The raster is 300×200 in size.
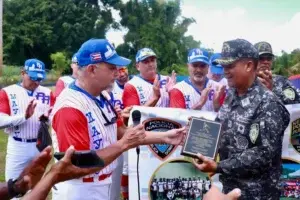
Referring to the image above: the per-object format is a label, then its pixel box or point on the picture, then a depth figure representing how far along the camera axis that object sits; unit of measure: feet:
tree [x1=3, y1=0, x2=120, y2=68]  162.71
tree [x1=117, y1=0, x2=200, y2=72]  150.71
